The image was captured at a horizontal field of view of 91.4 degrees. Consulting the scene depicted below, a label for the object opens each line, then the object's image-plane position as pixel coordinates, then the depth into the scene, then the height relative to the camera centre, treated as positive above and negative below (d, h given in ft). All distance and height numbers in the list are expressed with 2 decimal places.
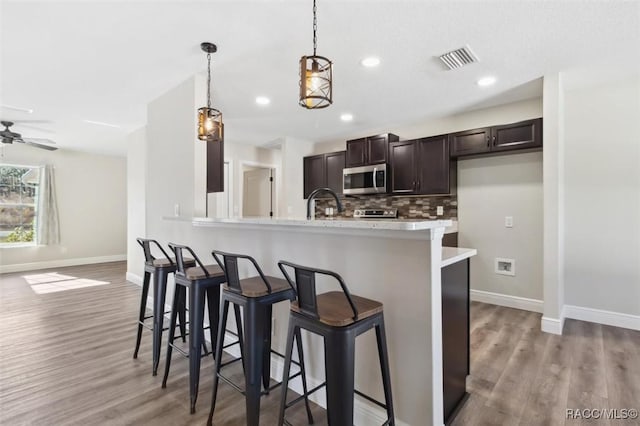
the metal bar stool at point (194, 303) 6.31 -1.98
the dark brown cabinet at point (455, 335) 5.53 -2.35
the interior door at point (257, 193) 21.71 +1.47
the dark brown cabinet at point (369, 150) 15.16 +3.19
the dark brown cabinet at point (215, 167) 10.70 +1.64
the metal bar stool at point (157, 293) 7.59 -2.07
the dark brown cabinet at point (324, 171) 17.30 +2.43
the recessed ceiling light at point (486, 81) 9.96 +4.30
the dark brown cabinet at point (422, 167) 13.43 +2.07
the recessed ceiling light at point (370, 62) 8.73 +4.34
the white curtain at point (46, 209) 20.93 +0.33
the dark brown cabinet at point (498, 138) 11.29 +2.89
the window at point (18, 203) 19.95 +0.71
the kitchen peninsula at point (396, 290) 4.86 -1.30
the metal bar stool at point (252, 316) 5.21 -1.83
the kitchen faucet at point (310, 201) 6.29 +0.26
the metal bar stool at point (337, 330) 4.11 -1.65
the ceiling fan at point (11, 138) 14.33 +3.63
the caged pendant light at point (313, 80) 5.26 +2.26
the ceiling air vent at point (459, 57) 8.22 +4.26
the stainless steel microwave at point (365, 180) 14.93 +1.67
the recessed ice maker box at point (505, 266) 12.50 -2.18
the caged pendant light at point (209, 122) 8.21 +2.42
